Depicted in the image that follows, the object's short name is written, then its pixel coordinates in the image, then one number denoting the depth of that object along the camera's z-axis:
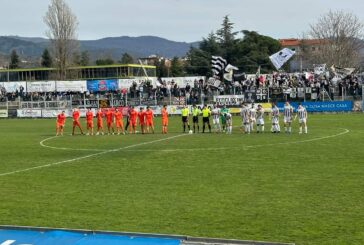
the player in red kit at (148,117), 33.77
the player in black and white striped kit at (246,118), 31.20
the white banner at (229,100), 50.90
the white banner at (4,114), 60.77
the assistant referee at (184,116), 33.22
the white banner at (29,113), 59.06
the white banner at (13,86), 76.38
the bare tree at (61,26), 80.06
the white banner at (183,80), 73.09
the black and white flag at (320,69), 54.14
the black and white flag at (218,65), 60.03
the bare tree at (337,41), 79.50
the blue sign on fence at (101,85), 70.81
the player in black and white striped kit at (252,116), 31.55
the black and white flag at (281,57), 53.00
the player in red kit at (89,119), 34.17
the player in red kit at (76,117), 33.75
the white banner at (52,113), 57.31
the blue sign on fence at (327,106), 47.53
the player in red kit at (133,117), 34.31
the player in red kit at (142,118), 33.78
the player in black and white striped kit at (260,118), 31.28
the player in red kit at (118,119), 34.44
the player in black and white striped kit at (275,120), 30.48
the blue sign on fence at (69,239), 9.11
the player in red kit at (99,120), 34.32
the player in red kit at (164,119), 32.86
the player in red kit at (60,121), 34.09
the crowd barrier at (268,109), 47.41
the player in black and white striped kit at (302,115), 29.45
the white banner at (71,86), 70.22
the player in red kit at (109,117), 34.28
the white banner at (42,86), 72.38
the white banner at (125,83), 73.44
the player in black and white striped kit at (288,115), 30.41
